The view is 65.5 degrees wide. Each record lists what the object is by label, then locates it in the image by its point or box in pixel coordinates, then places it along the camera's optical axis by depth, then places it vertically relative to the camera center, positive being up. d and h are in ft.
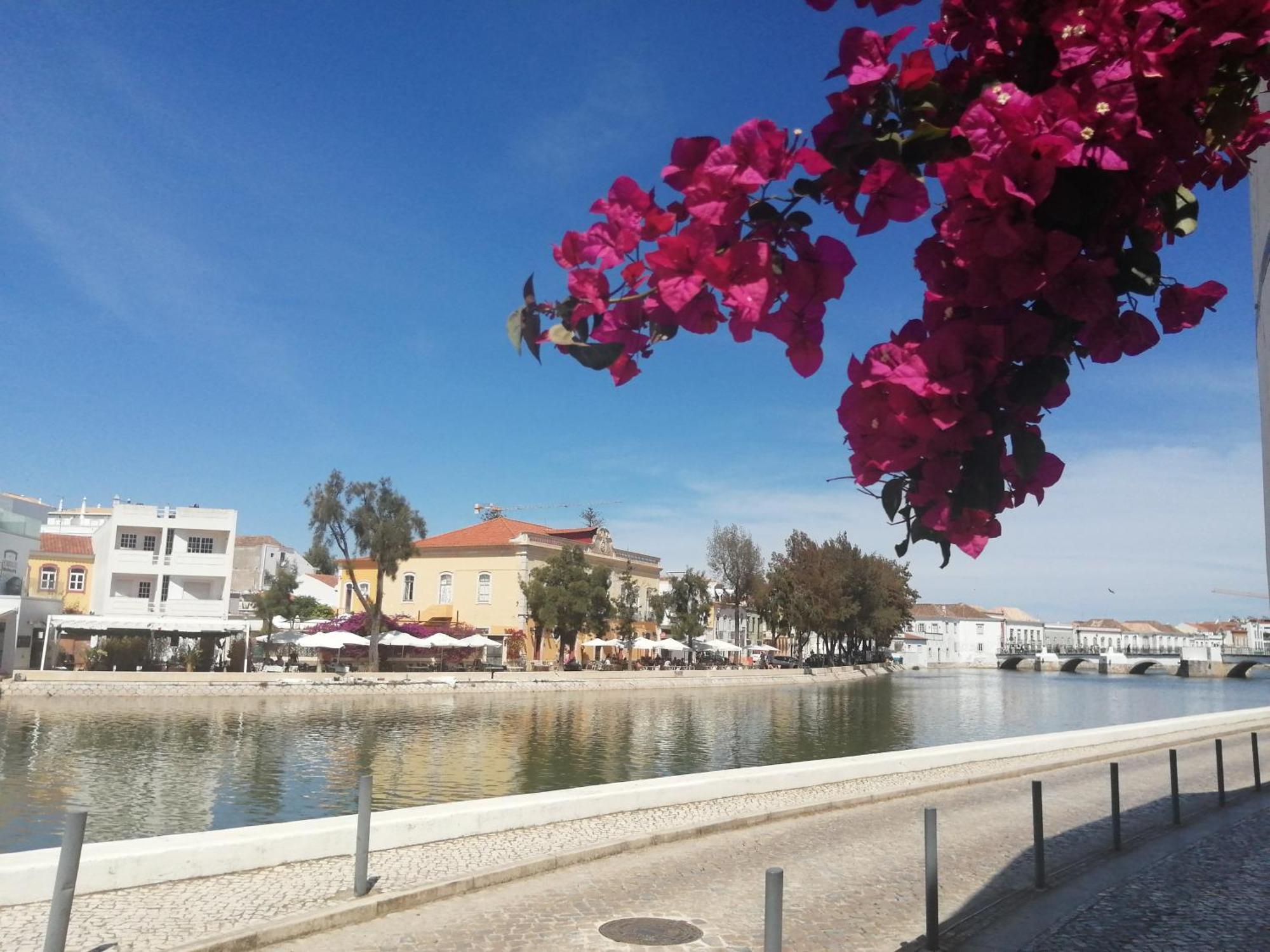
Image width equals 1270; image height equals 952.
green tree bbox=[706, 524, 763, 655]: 246.06 +20.27
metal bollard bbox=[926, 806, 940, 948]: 21.79 -5.27
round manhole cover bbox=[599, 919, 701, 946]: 22.47 -6.72
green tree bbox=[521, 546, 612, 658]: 168.86 +7.21
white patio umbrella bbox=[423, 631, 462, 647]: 148.25 -0.81
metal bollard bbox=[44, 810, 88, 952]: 18.45 -4.87
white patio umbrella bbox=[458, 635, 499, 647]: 151.74 -0.79
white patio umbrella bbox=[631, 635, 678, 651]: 181.78 -0.70
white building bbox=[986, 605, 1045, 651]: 524.11 +10.90
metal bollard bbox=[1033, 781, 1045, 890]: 27.20 -5.22
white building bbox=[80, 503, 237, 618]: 151.33 +10.39
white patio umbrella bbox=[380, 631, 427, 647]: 146.41 -0.79
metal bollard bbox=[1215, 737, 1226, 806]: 40.70 -5.30
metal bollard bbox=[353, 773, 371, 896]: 24.66 -5.18
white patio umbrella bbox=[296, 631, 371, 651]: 133.90 -0.93
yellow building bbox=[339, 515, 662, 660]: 200.75 +12.67
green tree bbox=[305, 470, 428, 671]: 146.92 +16.50
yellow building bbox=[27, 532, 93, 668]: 164.45 +8.78
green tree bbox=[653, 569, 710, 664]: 202.59 +7.56
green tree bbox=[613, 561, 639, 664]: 185.74 +5.74
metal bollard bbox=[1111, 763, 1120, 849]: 32.60 -5.29
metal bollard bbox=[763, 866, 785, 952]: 15.47 -4.17
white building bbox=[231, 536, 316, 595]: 271.90 +19.17
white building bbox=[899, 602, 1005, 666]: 460.96 +8.20
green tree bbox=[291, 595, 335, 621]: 191.62 +4.98
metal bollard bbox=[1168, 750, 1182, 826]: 36.83 -4.94
